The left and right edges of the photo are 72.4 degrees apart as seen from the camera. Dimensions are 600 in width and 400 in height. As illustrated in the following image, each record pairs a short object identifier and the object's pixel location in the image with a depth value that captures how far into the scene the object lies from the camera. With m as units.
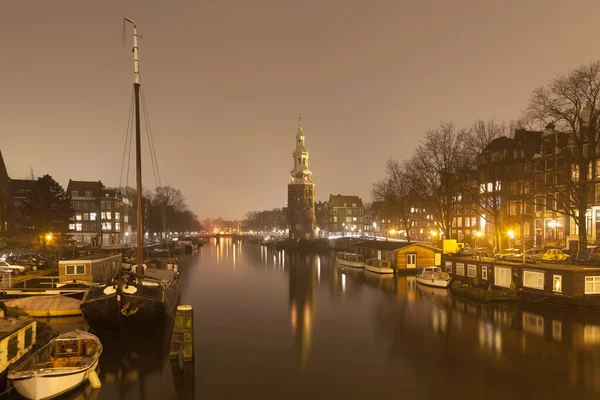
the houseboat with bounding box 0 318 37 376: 17.34
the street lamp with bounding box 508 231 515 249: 60.34
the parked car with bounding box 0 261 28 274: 43.16
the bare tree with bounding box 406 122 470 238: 56.53
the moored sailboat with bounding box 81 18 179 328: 24.53
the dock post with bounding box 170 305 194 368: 20.14
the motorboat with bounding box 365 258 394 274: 56.00
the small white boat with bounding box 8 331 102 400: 16.05
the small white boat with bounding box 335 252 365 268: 65.79
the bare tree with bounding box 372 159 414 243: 72.64
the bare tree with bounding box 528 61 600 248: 38.25
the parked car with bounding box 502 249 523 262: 41.70
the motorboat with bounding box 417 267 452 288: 43.62
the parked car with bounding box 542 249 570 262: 39.19
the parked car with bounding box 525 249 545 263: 41.27
